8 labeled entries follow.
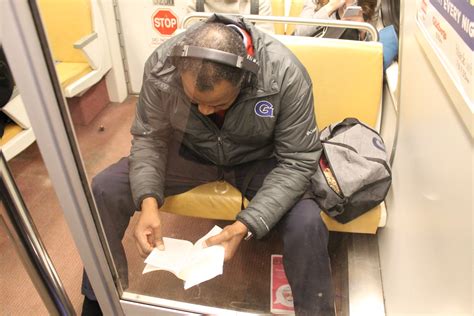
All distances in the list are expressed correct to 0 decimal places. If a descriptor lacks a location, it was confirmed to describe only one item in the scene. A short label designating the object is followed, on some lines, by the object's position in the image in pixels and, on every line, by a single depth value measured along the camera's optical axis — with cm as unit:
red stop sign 256
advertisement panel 71
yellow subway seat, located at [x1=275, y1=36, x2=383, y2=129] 149
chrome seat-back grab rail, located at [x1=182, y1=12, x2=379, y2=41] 149
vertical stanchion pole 56
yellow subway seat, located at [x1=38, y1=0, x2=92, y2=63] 150
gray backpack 124
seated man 117
